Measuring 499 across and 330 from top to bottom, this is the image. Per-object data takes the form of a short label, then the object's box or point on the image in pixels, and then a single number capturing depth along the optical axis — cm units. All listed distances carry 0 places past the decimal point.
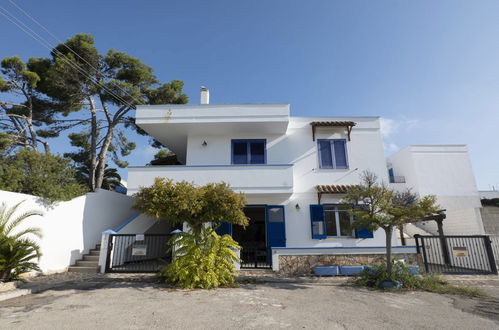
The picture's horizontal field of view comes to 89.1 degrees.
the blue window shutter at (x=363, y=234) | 1124
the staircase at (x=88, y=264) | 984
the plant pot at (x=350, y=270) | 930
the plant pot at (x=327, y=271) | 931
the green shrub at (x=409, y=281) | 736
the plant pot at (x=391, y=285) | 754
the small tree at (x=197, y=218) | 759
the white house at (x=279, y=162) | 1111
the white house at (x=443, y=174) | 1881
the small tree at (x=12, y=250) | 690
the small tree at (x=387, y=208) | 778
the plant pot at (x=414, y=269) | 868
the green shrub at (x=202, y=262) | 754
